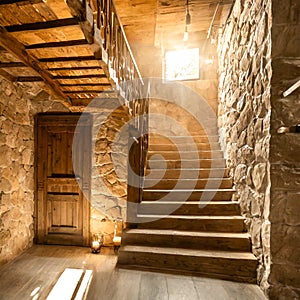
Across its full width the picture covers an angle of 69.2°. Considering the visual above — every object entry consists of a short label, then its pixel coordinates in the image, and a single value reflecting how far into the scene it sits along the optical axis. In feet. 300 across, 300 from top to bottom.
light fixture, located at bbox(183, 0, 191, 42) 9.79
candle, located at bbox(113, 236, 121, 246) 10.17
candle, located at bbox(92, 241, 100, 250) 9.89
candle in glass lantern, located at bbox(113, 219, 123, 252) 10.51
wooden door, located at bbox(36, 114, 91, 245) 11.03
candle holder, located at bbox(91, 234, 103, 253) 9.90
